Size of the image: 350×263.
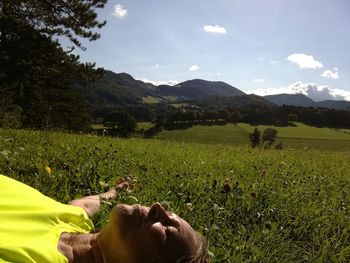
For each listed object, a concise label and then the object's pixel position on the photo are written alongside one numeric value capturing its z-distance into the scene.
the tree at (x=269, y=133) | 64.51
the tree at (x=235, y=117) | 110.94
